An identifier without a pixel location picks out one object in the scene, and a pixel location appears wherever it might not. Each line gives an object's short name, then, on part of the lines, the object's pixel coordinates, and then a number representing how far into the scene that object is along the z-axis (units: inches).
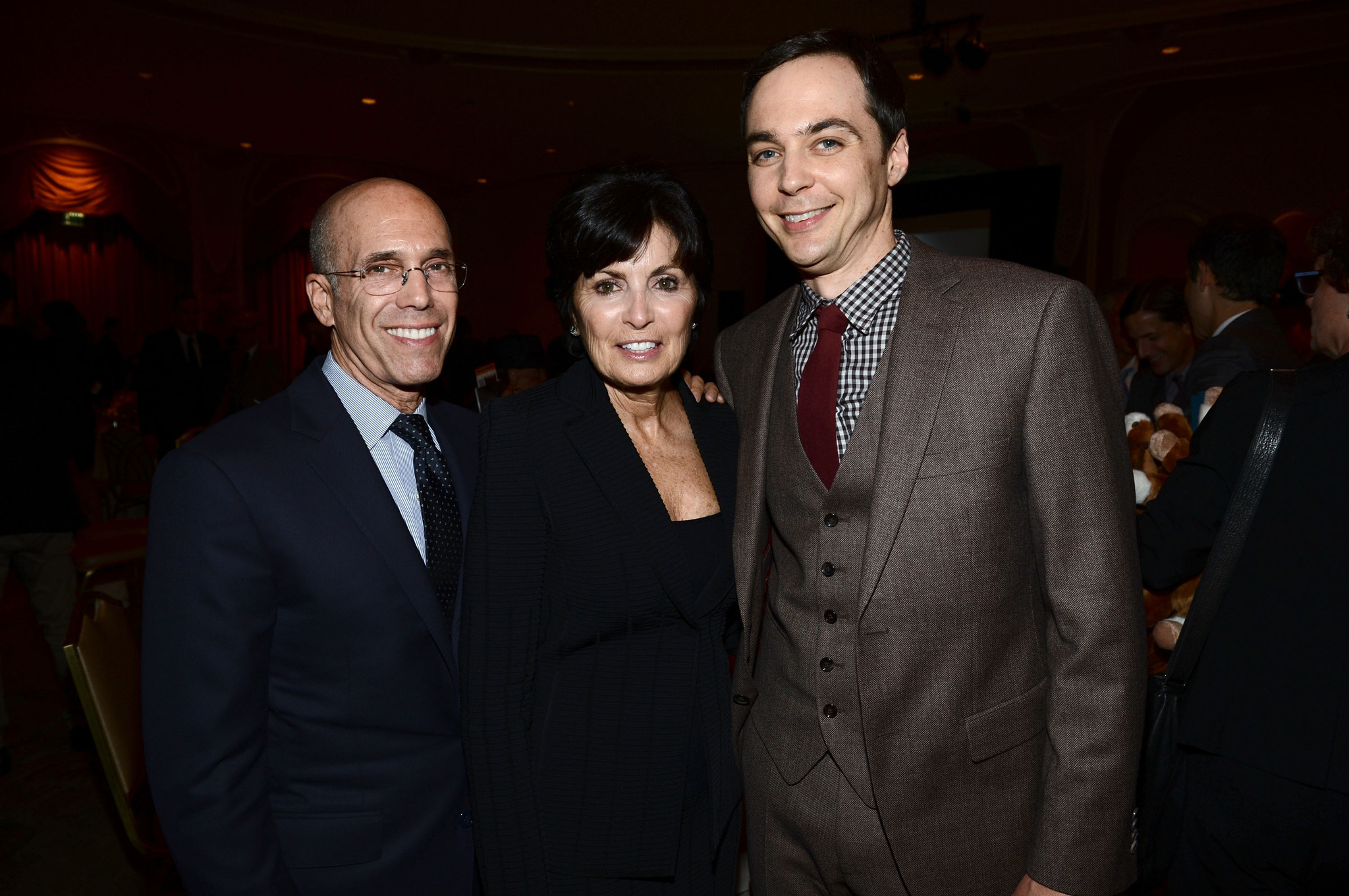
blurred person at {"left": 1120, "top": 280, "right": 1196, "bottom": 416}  157.5
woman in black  57.5
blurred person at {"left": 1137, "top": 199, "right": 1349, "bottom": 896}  59.4
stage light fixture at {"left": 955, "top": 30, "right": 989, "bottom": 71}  260.8
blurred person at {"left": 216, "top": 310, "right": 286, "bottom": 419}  305.0
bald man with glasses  51.0
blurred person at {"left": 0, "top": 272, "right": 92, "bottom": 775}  143.5
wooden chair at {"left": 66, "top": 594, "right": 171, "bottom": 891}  69.2
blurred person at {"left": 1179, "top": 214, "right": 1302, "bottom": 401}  115.5
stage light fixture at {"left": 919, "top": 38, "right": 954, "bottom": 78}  266.4
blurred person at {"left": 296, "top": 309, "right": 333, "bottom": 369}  361.1
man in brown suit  48.9
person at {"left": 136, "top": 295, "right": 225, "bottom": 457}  284.4
